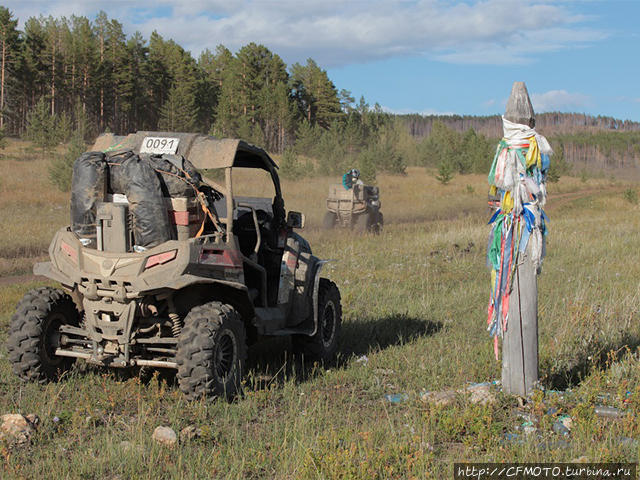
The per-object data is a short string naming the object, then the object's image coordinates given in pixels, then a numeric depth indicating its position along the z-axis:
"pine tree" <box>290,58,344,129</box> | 75.88
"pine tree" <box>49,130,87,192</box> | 27.62
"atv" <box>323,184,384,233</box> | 21.33
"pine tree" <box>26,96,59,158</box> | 41.34
